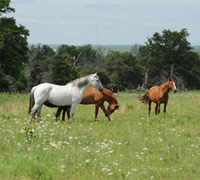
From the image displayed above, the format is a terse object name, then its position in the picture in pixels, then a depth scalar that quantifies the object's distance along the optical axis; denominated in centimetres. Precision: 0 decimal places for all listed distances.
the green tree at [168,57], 8125
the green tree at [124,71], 8838
